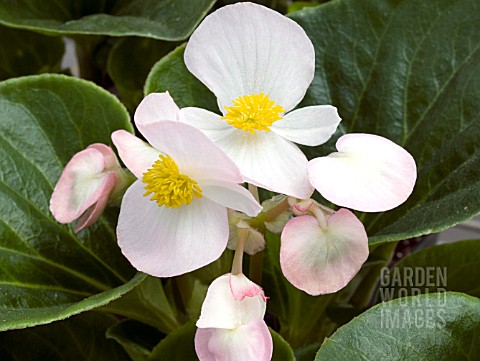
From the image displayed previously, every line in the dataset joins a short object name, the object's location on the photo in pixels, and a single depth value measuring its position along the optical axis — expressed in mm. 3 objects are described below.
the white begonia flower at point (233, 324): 311
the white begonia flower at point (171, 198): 308
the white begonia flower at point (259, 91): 323
